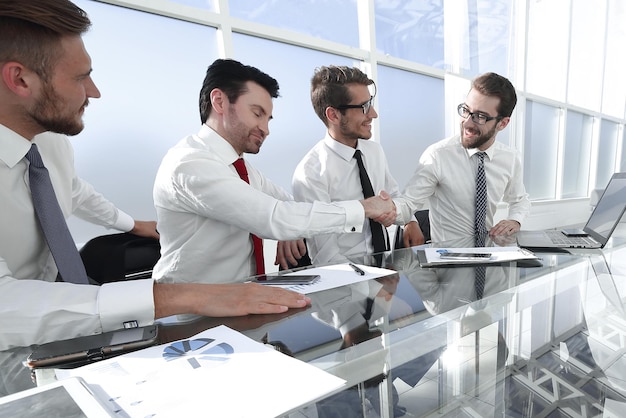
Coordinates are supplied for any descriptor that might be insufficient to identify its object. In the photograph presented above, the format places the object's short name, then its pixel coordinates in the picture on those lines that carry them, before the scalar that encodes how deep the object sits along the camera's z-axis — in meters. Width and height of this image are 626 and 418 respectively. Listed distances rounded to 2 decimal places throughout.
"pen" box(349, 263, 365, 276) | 1.11
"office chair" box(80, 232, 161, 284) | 1.54
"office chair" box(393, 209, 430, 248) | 2.45
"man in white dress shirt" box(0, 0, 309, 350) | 0.73
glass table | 0.59
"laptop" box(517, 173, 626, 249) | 1.40
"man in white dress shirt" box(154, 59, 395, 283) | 1.30
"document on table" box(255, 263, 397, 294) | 0.99
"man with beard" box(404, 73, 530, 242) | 2.18
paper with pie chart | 0.44
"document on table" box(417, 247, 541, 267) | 1.20
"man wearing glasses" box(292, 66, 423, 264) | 1.93
